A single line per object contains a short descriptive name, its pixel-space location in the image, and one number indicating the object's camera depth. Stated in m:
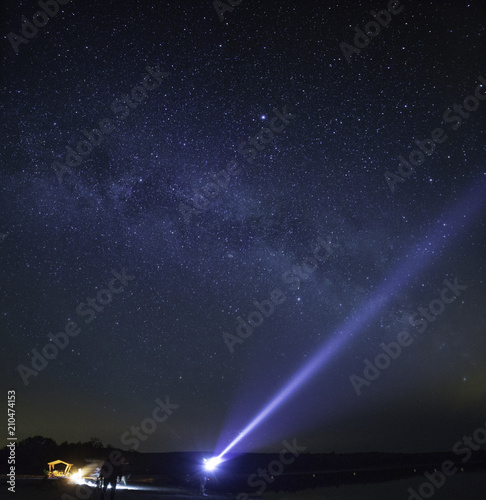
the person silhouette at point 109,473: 15.52
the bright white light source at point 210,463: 34.03
